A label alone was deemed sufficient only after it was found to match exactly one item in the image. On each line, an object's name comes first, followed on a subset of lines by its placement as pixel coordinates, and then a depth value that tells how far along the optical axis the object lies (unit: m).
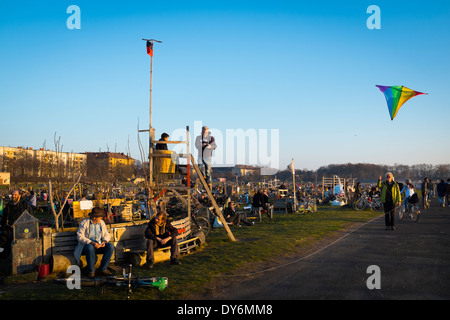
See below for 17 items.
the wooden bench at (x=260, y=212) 18.33
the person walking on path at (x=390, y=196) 13.14
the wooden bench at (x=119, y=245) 7.96
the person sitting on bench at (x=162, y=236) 8.51
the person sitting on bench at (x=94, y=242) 7.70
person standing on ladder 12.47
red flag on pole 11.40
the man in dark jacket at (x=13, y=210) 9.67
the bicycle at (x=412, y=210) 16.03
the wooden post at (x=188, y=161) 10.94
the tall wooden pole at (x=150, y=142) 10.84
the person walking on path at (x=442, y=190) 22.80
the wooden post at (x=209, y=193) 11.33
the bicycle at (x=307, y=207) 21.84
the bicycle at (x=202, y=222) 12.70
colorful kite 13.95
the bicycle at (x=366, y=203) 22.19
